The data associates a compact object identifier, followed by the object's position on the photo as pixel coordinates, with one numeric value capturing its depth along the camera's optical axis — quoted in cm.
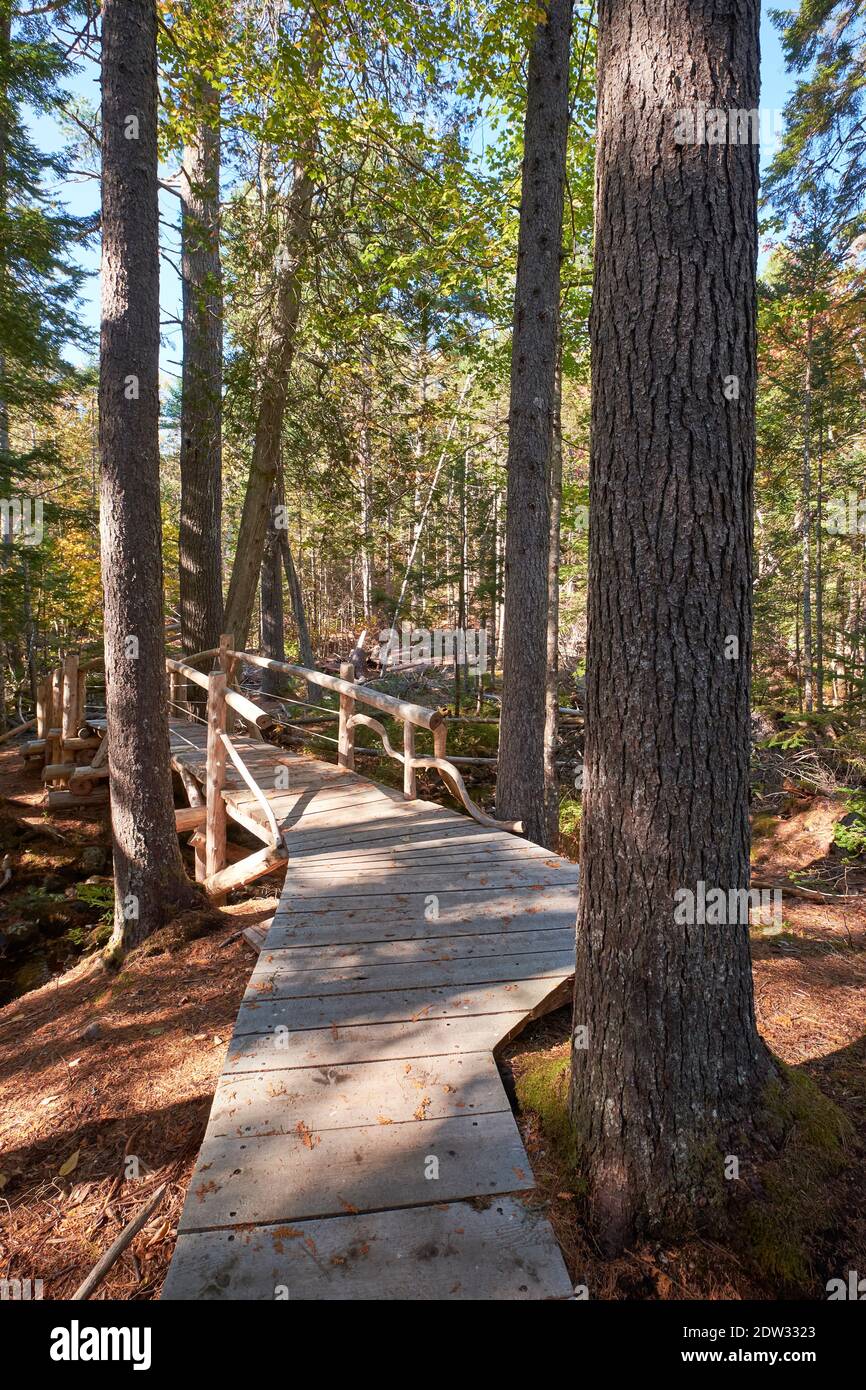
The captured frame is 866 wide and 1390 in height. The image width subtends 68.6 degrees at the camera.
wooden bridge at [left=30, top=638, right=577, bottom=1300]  188
